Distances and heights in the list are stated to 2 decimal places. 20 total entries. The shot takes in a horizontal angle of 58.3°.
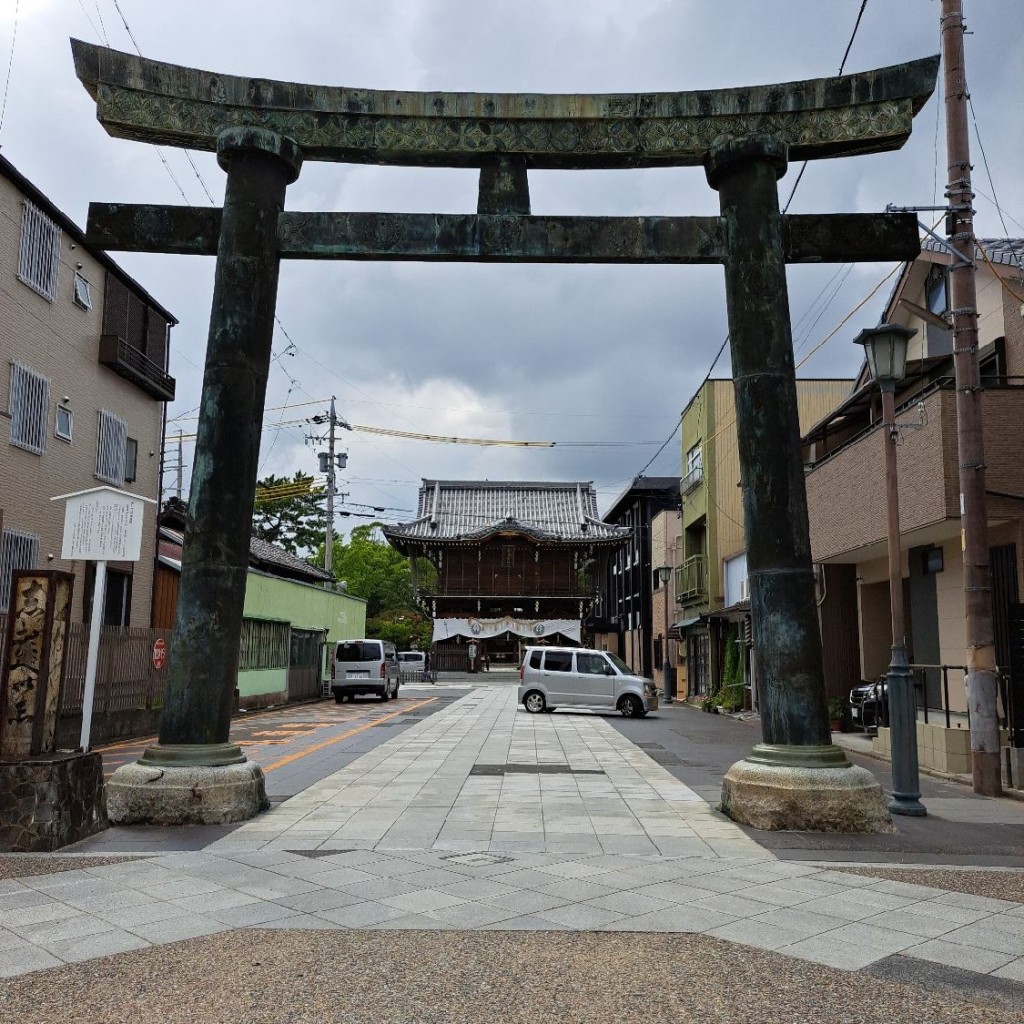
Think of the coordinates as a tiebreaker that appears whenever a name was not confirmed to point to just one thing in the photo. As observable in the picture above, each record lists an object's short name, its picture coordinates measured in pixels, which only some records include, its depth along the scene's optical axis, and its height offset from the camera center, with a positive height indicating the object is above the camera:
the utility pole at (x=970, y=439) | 10.26 +2.66
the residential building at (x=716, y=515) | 30.41 +5.33
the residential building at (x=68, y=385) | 15.79 +5.30
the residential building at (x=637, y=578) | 46.34 +5.23
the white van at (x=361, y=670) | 30.09 -0.28
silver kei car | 24.92 -0.47
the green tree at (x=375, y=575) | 67.12 +6.36
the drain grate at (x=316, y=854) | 6.87 -1.44
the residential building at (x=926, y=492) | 12.02 +2.67
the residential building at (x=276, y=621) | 24.36 +1.18
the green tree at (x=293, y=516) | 56.91 +8.97
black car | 15.89 -0.63
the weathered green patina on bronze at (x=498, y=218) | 8.40 +4.29
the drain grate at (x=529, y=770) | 12.02 -1.39
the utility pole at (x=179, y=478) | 42.44 +8.22
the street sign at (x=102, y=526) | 9.78 +1.37
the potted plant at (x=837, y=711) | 19.02 -0.82
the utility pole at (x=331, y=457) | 42.52 +9.47
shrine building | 51.38 +4.74
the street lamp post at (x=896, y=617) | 8.96 +0.63
